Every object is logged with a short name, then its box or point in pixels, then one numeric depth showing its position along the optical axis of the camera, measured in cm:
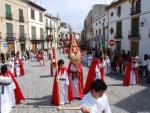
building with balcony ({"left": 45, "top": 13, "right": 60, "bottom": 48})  2834
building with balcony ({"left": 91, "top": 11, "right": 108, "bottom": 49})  2004
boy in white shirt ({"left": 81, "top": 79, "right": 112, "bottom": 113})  208
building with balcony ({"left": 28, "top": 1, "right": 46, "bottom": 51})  2280
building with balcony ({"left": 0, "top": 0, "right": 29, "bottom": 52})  1793
